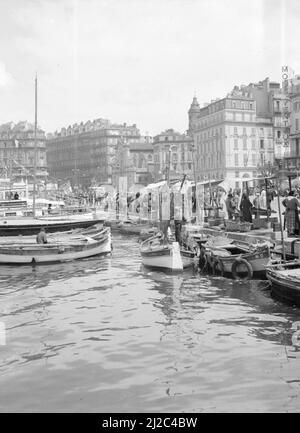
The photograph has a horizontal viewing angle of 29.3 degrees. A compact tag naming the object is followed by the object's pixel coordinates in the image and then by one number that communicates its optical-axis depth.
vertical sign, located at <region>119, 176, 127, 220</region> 48.34
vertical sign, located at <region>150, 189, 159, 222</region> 43.51
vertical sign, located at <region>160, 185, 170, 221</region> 31.71
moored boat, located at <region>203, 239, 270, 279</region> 20.00
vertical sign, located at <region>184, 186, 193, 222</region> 35.66
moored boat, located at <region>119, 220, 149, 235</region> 41.75
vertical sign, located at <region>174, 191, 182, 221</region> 34.27
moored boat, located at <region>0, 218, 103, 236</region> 34.34
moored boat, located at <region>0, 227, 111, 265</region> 25.83
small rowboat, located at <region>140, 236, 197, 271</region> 22.48
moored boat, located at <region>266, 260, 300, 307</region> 15.37
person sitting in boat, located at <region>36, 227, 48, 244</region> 27.43
